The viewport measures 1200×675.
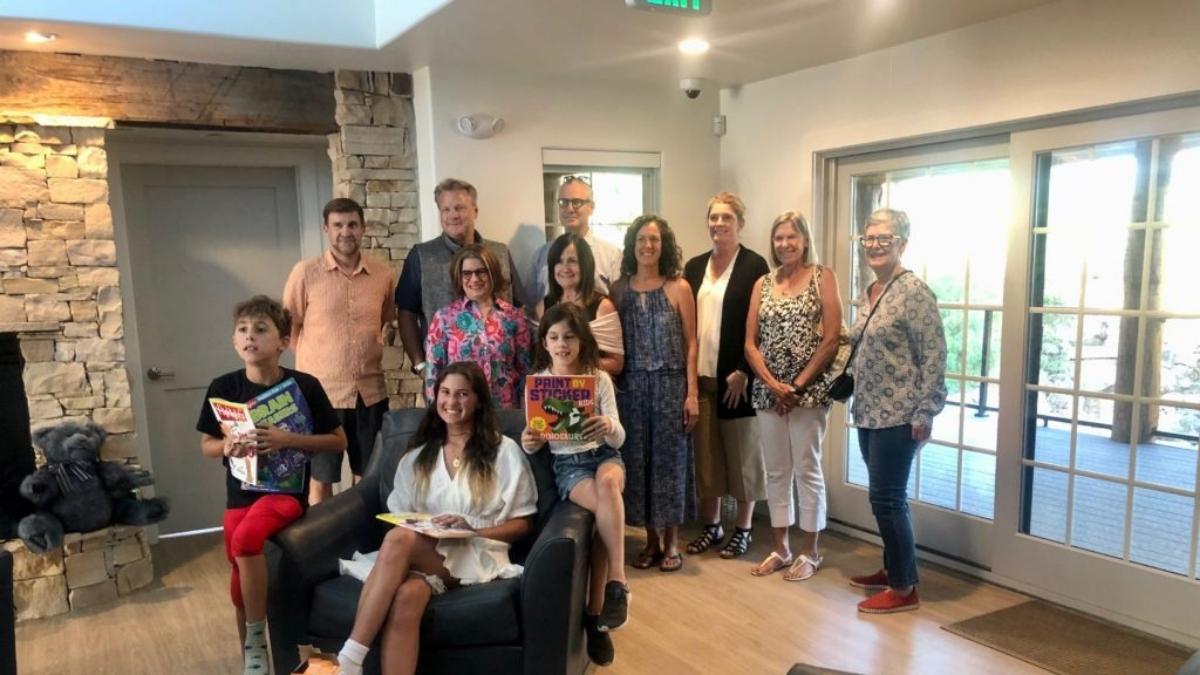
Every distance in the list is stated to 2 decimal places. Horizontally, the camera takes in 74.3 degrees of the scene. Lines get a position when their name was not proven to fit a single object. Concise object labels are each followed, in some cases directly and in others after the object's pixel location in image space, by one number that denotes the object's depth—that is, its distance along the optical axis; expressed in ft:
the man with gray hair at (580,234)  11.35
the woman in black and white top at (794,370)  10.59
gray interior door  13.53
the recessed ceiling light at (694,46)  10.89
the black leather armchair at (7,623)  6.72
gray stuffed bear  10.19
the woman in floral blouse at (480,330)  9.93
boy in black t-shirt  7.86
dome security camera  13.33
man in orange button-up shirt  10.31
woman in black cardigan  11.46
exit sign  8.18
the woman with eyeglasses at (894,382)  9.48
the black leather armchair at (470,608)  7.25
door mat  8.70
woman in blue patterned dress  10.93
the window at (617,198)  13.83
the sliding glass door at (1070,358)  9.07
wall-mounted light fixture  12.14
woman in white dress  7.62
